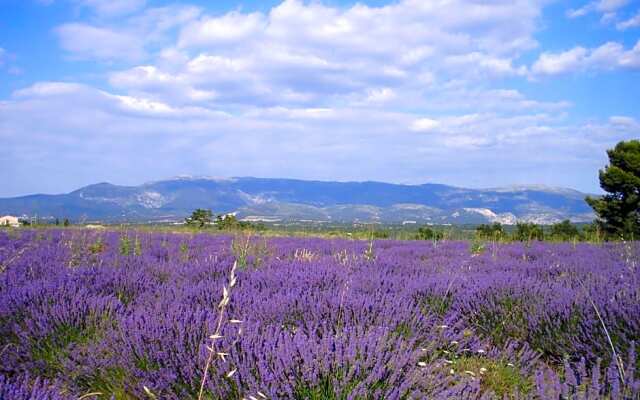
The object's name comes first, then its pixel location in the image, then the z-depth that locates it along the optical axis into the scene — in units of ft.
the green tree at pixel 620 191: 85.61
